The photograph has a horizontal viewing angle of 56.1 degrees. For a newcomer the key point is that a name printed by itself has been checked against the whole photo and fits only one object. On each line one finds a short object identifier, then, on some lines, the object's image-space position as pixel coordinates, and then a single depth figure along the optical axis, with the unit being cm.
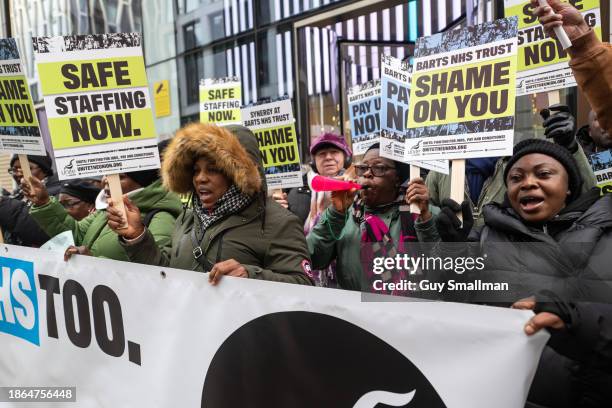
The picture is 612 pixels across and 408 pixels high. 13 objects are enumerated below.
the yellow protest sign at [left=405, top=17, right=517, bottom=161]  235
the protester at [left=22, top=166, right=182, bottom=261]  282
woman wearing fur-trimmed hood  232
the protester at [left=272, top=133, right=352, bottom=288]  445
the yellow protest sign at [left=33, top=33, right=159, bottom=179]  270
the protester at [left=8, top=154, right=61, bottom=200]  446
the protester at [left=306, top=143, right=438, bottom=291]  282
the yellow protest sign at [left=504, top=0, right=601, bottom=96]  284
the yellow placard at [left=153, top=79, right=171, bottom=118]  1023
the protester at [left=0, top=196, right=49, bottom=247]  418
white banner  136
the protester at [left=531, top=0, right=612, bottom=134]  192
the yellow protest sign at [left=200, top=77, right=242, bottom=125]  550
